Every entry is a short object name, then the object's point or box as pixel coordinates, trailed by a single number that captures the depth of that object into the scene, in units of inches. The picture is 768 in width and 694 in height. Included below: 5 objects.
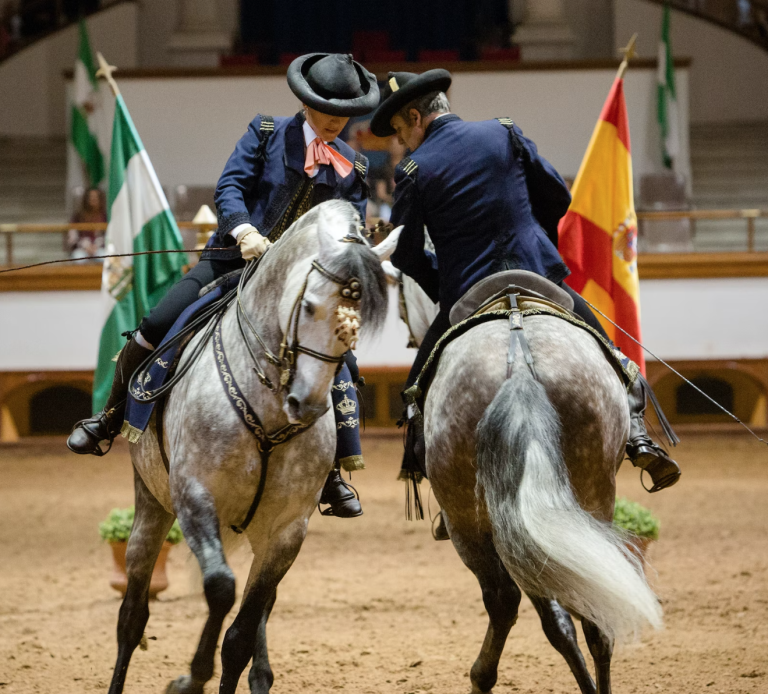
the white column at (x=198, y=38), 1378.0
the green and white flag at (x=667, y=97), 1229.1
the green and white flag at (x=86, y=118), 1244.5
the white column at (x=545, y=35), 1376.7
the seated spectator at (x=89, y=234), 954.7
